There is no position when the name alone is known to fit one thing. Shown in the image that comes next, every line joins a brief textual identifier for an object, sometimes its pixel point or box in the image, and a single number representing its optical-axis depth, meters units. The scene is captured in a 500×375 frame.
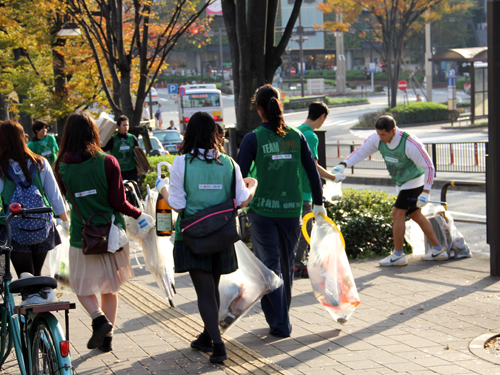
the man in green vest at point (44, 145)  10.99
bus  38.69
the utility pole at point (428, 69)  42.53
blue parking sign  42.33
